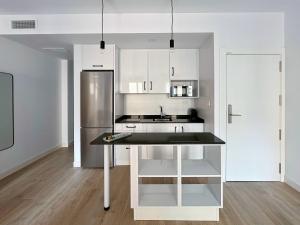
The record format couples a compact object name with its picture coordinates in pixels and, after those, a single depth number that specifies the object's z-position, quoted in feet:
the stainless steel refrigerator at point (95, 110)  14.39
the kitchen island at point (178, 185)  8.16
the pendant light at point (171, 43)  9.45
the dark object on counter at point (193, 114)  16.12
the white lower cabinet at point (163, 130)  14.57
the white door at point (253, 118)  12.11
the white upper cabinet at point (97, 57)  14.61
